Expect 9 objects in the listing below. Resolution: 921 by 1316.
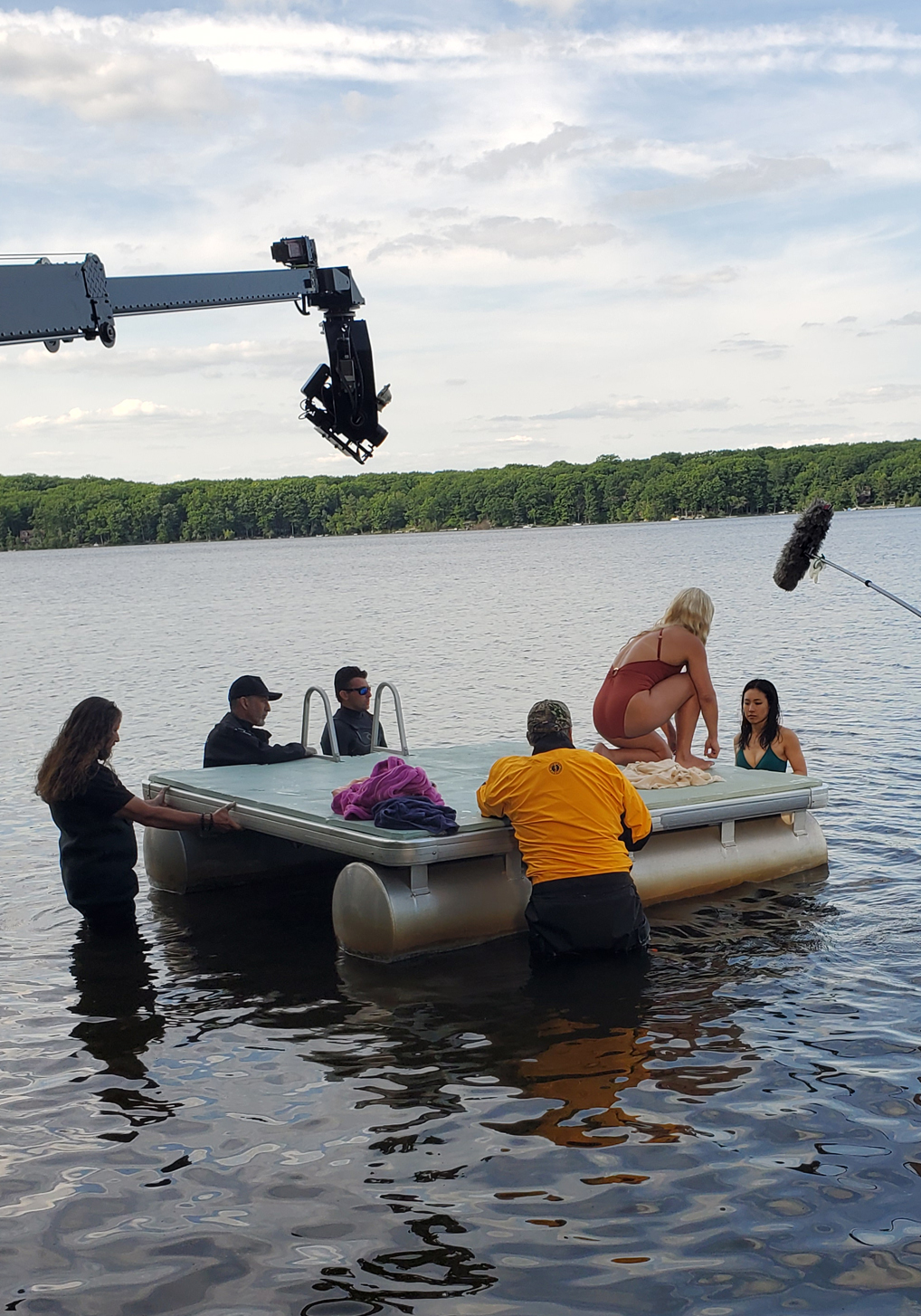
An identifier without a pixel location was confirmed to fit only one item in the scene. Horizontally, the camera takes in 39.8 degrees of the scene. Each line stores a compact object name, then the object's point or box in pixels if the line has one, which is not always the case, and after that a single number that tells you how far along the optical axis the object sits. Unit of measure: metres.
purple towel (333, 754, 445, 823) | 7.92
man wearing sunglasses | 11.06
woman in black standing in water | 7.95
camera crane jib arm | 6.71
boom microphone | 8.72
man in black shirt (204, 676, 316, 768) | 10.48
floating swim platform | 7.63
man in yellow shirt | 7.18
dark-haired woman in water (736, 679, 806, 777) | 10.18
